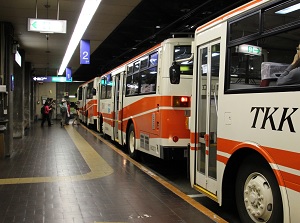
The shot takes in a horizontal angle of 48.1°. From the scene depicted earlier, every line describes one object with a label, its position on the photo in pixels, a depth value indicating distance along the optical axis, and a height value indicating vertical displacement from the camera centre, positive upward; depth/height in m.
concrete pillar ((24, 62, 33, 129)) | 20.25 +0.16
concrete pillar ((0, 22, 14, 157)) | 10.44 +0.62
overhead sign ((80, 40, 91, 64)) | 14.03 +1.98
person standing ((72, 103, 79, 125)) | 29.07 -1.76
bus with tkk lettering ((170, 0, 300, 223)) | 3.57 -0.15
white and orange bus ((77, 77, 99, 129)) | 19.77 -0.29
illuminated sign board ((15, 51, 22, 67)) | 13.70 +1.67
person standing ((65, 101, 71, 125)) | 25.35 -1.58
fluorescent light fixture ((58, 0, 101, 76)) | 8.22 +2.30
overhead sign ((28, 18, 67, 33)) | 8.50 +1.84
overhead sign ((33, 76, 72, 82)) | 30.45 +1.76
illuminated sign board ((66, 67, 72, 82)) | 25.45 +1.83
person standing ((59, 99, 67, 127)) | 24.02 -0.93
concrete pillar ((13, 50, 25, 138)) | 15.23 -0.21
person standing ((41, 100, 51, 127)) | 23.72 -1.02
